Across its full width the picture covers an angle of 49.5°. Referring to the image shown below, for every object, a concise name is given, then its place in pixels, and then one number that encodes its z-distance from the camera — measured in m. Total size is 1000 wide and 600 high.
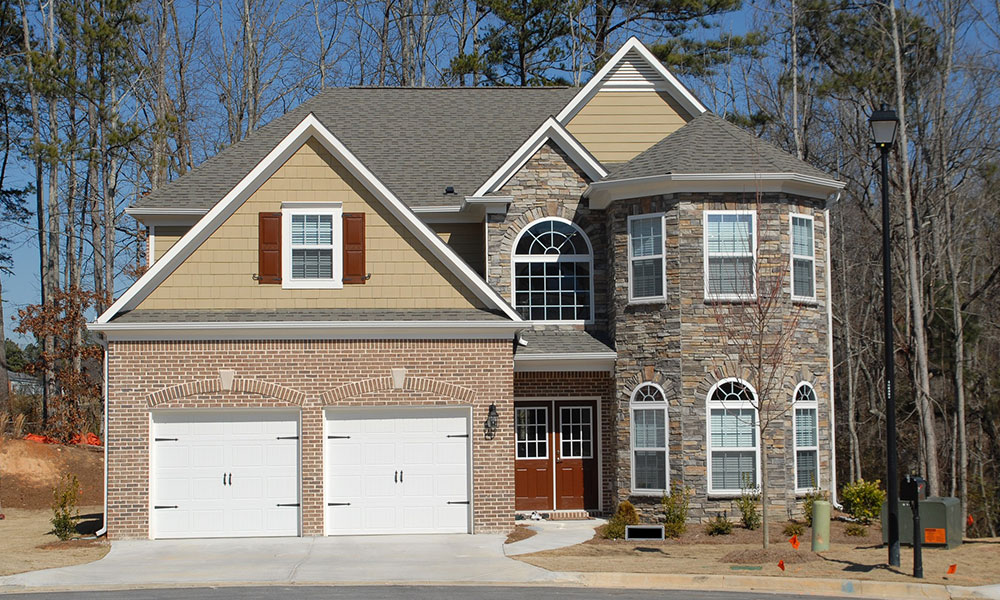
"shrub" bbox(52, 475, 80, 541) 18.94
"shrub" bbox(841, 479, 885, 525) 20.70
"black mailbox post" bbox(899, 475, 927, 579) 14.91
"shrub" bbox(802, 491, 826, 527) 20.08
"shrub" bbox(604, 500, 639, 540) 18.91
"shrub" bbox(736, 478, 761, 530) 19.58
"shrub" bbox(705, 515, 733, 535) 19.34
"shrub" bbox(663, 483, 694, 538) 19.31
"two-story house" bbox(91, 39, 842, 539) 19.05
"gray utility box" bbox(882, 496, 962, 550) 17.42
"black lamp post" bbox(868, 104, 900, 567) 15.64
